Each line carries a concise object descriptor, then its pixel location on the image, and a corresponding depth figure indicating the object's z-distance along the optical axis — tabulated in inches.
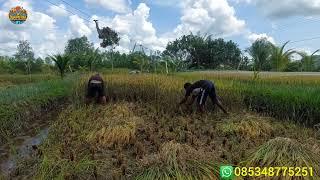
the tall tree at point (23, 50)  791.4
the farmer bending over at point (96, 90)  190.2
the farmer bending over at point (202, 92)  166.0
